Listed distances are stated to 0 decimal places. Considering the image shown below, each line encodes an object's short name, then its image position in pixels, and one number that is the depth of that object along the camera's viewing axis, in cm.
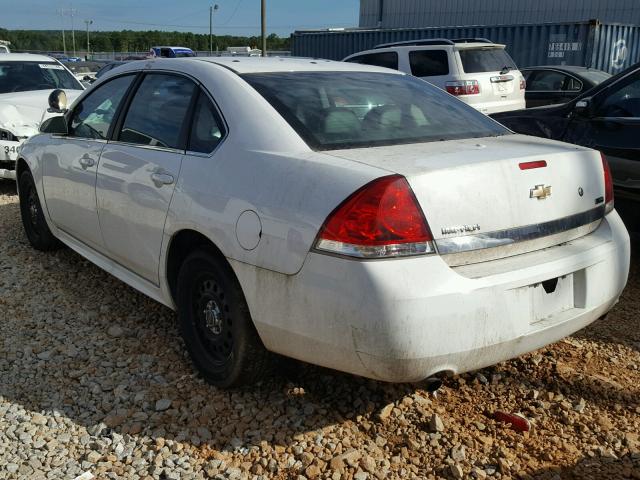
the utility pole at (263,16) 3095
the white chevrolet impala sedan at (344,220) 249
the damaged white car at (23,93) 786
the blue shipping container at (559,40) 1733
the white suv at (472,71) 1096
